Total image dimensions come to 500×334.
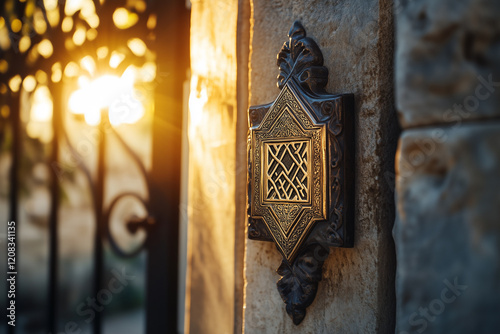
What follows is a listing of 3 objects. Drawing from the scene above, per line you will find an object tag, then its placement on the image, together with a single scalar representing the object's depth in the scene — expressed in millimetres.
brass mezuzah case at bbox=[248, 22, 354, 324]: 697
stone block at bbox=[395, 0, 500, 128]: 473
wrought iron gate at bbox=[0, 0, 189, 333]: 1378
